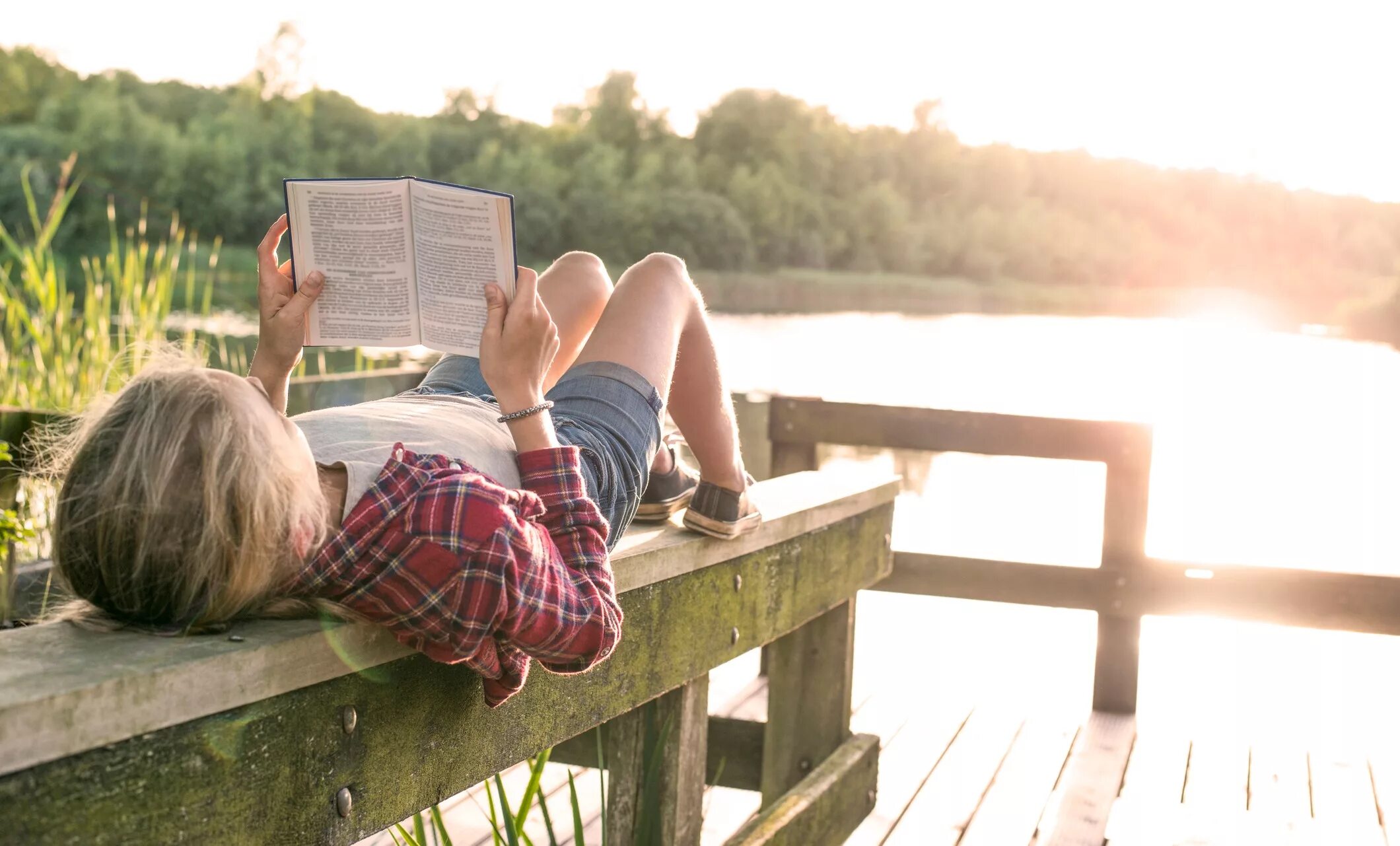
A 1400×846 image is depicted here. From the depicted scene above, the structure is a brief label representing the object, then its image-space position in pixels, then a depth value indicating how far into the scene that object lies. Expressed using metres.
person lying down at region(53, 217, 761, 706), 1.24
